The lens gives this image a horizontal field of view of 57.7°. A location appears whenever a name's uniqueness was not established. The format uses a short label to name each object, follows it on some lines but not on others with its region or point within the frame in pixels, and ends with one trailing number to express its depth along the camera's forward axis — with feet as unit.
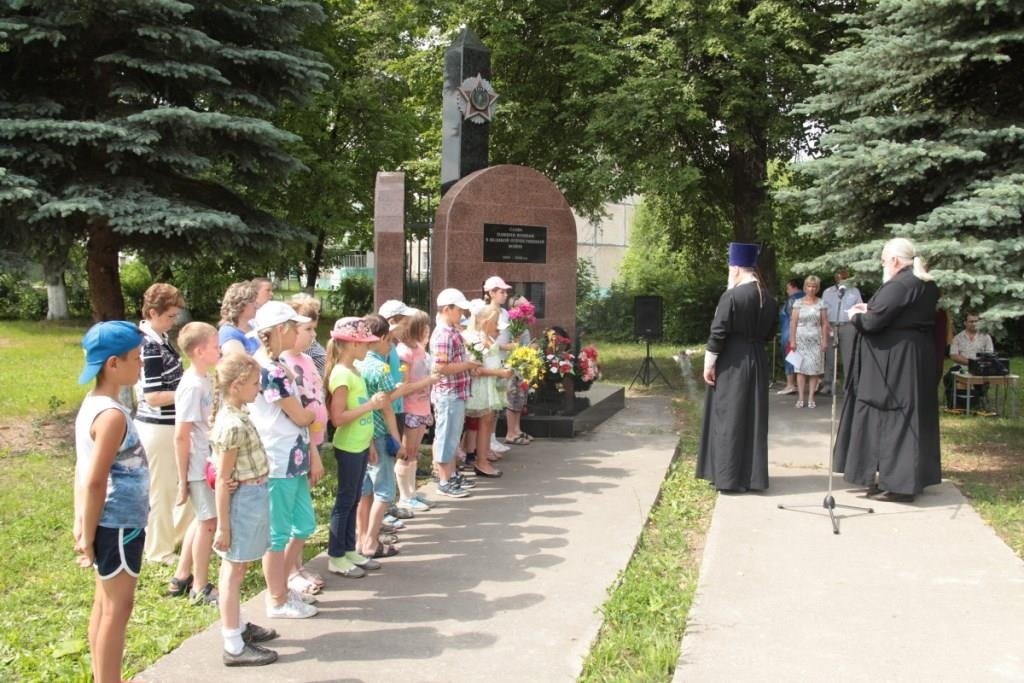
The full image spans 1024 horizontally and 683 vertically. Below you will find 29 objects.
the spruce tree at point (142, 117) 29.14
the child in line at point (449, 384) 23.86
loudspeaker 48.93
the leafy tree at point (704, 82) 43.21
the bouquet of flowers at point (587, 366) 35.09
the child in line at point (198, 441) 16.58
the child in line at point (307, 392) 16.35
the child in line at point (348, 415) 17.20
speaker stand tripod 50.28
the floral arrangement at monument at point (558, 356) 32.30
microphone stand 21.79
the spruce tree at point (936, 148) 25.08
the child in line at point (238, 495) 13.88
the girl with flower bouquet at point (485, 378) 26.09
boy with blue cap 11.68
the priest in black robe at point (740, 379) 25.09
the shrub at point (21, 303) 99.45
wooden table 38.88
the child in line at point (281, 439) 15.28
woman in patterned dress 42.04
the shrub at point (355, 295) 96.22
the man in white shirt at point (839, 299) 40.88
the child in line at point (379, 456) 18.92
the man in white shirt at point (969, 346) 39.96
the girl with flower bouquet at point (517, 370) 28.96
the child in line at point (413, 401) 21.88
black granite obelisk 37.04
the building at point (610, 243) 150.84
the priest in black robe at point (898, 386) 23.67
